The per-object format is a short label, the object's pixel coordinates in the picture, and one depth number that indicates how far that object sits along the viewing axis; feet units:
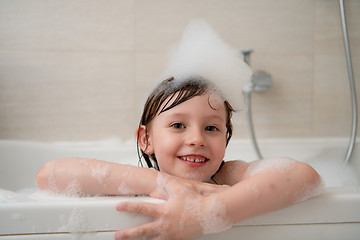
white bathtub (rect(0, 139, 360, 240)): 1.84
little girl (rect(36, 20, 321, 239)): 1.88
